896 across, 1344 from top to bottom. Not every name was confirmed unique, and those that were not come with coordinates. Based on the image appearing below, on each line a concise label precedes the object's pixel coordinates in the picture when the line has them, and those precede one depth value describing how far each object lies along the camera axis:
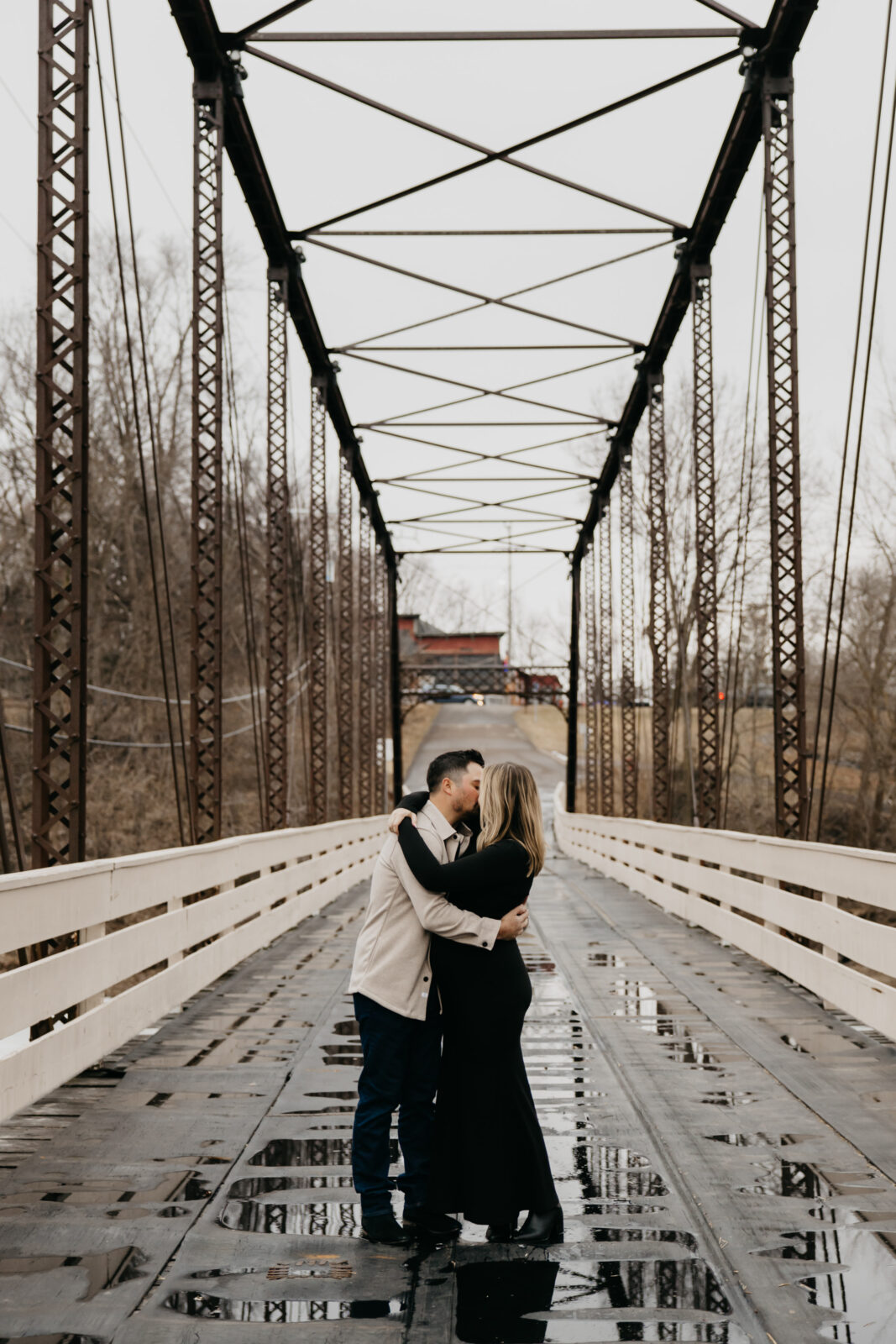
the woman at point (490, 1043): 4.64
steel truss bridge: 4.20
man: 4.74
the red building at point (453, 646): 92.38
